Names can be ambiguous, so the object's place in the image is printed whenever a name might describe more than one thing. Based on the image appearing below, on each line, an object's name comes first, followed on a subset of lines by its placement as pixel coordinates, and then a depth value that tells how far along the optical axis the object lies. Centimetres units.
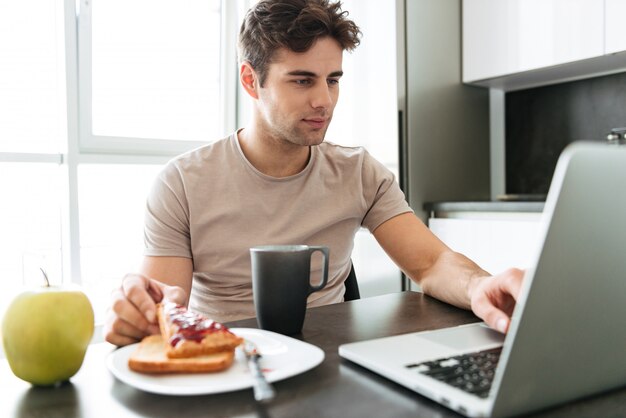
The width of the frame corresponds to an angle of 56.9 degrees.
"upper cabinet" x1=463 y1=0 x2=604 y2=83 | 225
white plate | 54
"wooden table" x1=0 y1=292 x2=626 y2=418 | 52
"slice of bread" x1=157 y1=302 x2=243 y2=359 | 61
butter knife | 50
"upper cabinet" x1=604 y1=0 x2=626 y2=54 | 214
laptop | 44
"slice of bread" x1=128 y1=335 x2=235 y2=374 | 59
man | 136
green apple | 61
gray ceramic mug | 79
